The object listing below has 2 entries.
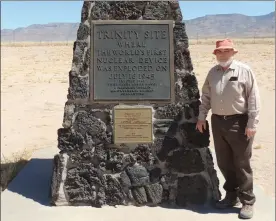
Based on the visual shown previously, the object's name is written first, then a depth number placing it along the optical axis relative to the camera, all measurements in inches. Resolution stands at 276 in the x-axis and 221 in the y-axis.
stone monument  196.2
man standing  175.5
